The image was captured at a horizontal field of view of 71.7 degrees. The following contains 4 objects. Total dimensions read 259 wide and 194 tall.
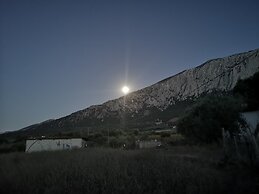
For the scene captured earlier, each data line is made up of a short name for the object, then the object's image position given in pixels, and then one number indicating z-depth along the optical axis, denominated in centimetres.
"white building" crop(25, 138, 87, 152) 3003
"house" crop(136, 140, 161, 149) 2640
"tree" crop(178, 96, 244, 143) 1819
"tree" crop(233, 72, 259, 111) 1887
